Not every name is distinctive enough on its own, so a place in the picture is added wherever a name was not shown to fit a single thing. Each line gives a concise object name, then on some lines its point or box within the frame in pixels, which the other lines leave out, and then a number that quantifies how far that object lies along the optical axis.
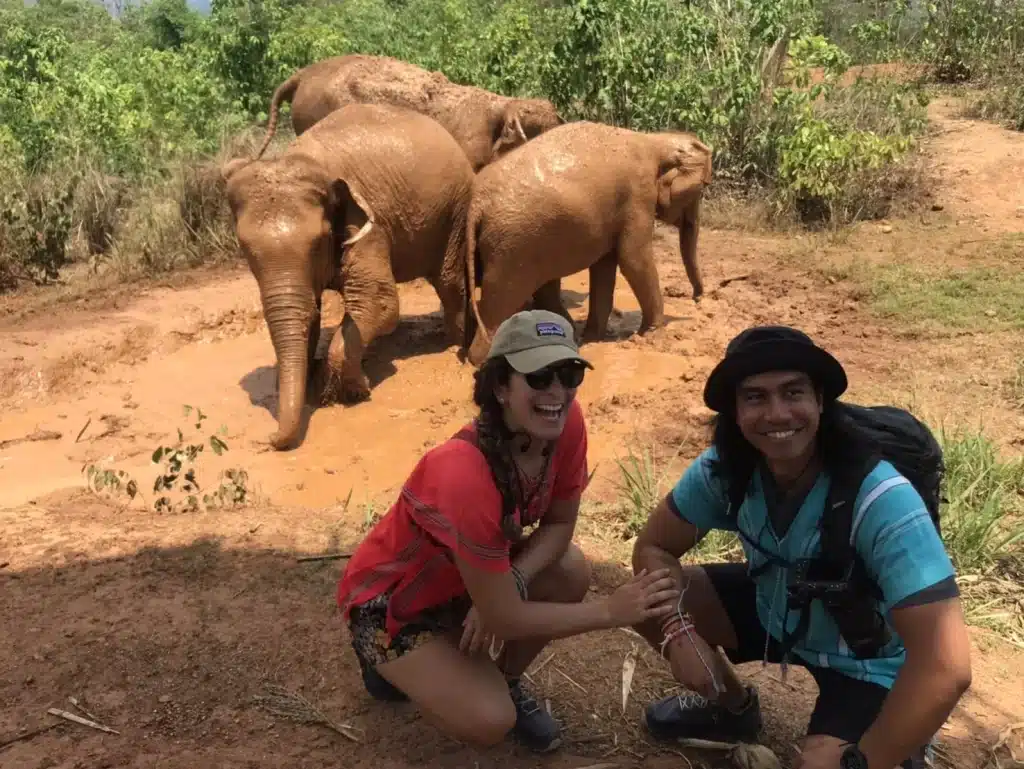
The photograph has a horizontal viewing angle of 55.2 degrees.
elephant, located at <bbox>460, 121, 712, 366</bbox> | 6.60
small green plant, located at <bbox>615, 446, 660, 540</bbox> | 4.44
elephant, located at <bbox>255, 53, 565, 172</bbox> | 8.63
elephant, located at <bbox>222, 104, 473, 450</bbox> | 5.95
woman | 2.45
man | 2.11
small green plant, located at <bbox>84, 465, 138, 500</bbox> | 4.79
